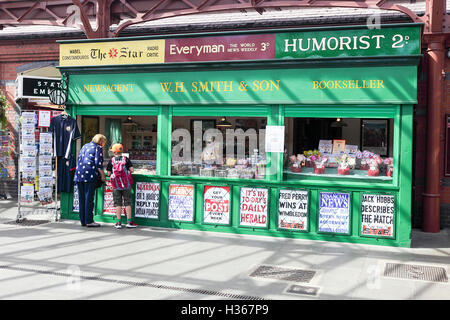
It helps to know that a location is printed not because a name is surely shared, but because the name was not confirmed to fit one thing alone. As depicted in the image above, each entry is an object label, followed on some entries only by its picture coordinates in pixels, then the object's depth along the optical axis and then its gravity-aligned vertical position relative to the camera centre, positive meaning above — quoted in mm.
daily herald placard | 8531 -1012
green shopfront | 7910 +576
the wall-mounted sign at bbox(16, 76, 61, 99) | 10383 +1487
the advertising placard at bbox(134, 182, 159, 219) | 9188 -977
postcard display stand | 9438 -212
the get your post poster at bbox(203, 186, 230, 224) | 8734 -999
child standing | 8812 -543
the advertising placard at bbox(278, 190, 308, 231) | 8297 -1024
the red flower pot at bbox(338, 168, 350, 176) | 8398 -316
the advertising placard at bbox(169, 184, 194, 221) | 8969 -978
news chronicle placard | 8078 -1038
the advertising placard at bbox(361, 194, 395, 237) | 7867 -1042
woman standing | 9062 -450
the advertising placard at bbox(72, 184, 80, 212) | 9742 -1037
